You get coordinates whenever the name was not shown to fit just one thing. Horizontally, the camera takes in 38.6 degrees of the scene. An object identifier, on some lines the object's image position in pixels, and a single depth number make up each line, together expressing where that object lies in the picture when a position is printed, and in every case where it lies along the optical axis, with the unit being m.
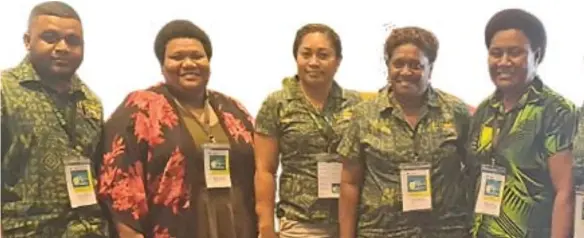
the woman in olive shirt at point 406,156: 2.38
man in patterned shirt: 2.24
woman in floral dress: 2.32
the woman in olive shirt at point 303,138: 2.43
